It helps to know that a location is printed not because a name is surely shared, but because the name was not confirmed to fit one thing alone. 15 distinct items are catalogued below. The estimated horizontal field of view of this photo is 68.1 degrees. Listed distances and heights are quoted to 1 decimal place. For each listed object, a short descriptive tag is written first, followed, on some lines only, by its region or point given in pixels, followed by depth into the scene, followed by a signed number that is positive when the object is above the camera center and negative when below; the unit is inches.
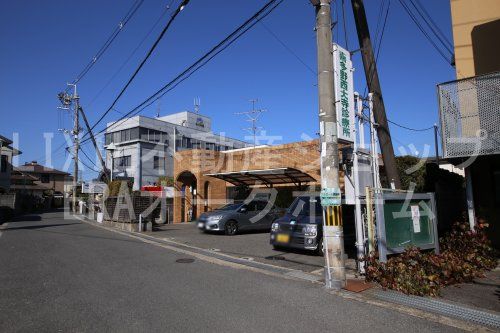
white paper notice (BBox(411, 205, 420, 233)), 312.3 -23.6
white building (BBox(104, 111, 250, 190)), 1589.6 +227.6
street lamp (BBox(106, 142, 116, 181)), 1146.9 +155.4
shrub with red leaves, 249.4 -57.3
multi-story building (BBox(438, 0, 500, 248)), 310.3 +69.9
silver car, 597.9 -38.1
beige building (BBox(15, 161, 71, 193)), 2488.9 +168.4
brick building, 722.2 +44.6
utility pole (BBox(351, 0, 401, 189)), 381.4 +108.2
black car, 381.1 -36.5
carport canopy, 696.9 +35.1
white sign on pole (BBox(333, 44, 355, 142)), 291.7 +80.8
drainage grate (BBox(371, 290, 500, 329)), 197.9 -69.4
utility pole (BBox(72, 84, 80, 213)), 1370.6 +241.4
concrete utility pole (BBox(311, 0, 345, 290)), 265.3 +26.2
